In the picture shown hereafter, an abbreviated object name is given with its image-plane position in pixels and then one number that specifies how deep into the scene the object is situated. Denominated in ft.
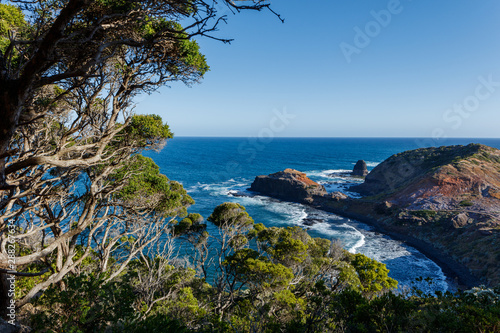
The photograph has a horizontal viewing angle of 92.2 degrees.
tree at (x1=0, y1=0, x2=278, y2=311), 13.75
